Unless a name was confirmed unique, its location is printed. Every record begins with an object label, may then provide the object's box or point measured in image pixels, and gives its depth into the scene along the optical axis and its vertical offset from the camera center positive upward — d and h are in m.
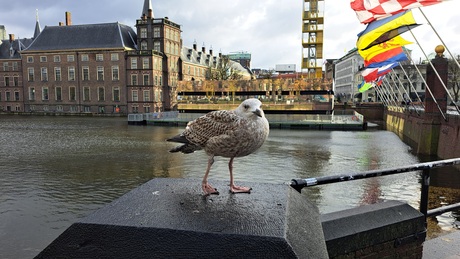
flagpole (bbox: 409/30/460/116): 17.19 +1.21
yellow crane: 53.28 +9.61
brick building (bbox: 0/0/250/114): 64.31 +4.75
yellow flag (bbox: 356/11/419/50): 15.79 +3.14
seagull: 2.87 -0.34
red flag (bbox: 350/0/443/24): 11.79 +3.26
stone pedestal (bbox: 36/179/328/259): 1.88 -0.81
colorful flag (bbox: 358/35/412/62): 20.34 +2.83
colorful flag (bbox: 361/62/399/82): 23.75 +1.56
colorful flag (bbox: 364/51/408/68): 21.22 +2.25
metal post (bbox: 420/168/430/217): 4.00 -1.16
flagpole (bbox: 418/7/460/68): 14.77 +3.06
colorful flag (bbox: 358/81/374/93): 33.27 +0.78
